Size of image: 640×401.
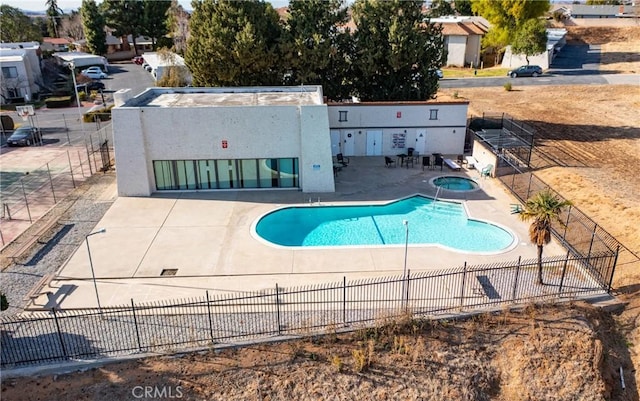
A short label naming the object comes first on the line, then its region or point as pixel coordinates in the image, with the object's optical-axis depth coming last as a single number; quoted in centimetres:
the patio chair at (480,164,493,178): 2875
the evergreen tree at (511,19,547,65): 5722
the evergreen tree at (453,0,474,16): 8906
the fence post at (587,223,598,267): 1808
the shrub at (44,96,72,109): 4912
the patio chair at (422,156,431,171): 3021
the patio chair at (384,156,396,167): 3073
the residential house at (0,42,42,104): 5012
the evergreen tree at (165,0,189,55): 6091
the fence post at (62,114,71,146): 3697
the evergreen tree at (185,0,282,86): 3291
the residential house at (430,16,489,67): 6506
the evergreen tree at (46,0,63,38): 9775
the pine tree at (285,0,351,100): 3312
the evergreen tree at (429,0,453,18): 8638
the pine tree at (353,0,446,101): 3316
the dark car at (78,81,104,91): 5506
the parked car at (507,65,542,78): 5781
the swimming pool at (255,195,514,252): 2192
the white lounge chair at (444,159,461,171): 2989
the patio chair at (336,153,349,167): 3094
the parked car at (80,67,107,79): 6123
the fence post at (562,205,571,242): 2060
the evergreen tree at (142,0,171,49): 7794
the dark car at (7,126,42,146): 3619
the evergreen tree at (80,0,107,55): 7294
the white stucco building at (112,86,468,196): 2566
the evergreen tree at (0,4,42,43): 7481
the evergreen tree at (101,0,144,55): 7762
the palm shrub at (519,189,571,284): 1702
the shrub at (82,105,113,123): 4234
